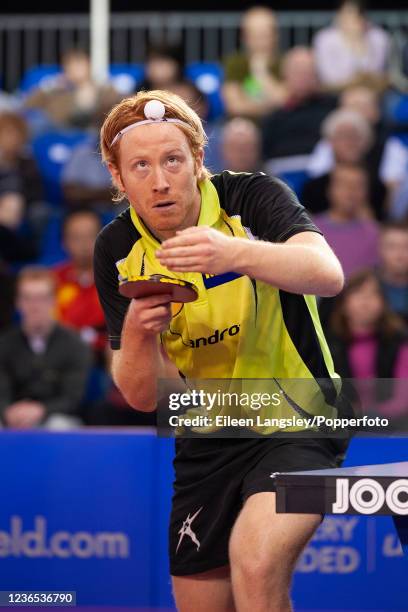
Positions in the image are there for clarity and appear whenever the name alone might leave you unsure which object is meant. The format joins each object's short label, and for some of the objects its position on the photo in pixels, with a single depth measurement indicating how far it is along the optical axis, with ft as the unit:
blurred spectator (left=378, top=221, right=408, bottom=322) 42.93
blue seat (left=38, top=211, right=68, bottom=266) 53.78
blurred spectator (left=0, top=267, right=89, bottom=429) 40.34
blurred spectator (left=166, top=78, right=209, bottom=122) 53.88
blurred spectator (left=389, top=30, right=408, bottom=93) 54.60
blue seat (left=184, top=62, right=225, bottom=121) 64.18
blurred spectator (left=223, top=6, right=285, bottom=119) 56.39
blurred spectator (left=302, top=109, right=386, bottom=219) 48.06
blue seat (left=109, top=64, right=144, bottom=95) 65.36
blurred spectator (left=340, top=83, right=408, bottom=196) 50.08
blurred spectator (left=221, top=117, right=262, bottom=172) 48.80
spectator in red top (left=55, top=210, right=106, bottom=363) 45.90
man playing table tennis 18.52
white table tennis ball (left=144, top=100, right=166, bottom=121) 19.25
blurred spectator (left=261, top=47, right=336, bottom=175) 52.85
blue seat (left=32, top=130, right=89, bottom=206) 58.08
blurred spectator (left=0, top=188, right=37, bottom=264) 51.24
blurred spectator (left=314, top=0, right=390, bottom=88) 57.21
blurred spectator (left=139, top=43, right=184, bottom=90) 56.90
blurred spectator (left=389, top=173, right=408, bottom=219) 48.55
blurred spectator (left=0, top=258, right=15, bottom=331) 46.19
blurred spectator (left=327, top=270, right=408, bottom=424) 37.63
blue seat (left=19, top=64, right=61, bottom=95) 71.61
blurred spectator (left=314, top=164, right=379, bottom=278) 45.09
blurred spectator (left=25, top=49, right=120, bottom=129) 58.70
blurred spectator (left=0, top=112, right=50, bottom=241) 53.26
